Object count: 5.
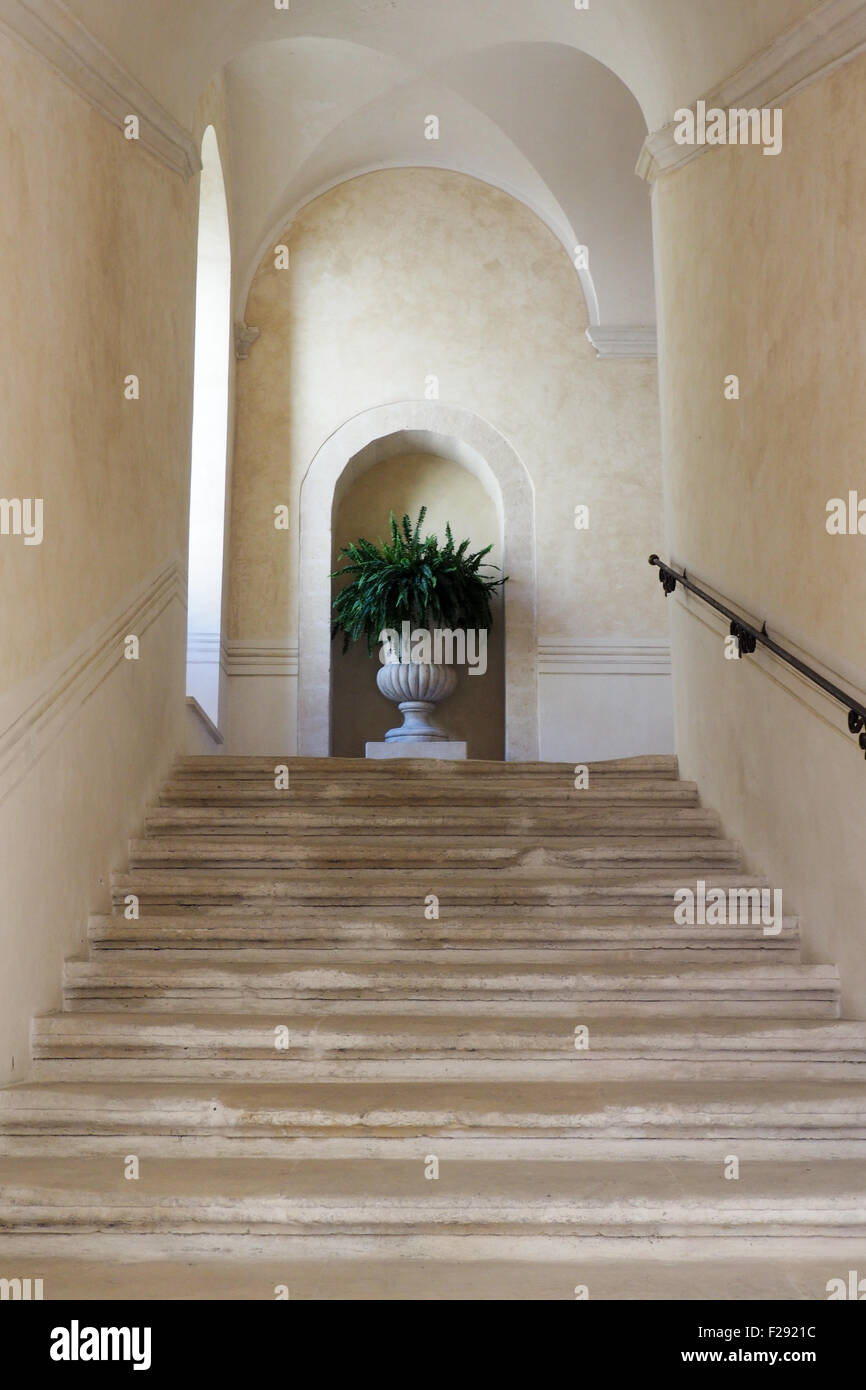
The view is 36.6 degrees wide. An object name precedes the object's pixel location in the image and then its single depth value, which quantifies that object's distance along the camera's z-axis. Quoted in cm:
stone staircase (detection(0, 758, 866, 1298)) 314
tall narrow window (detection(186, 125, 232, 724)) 970
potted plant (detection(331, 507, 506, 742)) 988
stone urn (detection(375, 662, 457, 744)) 986
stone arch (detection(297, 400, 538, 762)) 1038
